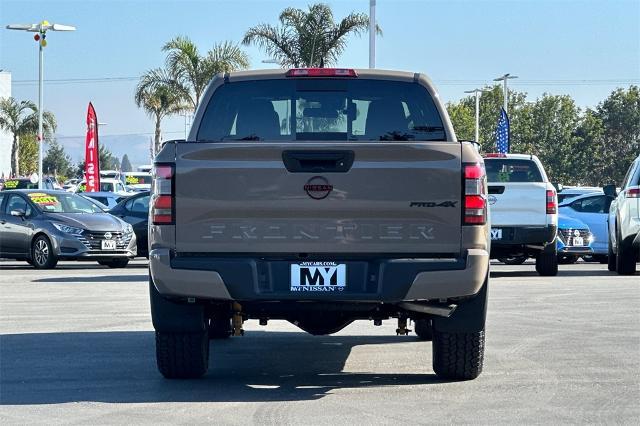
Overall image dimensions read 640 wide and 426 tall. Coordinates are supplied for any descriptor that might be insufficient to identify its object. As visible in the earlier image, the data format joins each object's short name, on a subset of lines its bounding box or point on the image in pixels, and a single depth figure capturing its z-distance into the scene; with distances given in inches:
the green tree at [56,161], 6476.4
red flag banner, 1784.0
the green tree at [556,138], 3885.3
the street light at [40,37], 1727.4
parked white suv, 767.7
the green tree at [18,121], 3550.7
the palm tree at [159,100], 1868.8
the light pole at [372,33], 1391.5
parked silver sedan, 925.8
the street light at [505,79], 3043.8
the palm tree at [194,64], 1803.6
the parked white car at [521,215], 761.6
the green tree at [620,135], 4065.5
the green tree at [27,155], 4192.9
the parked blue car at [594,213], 1010.7
